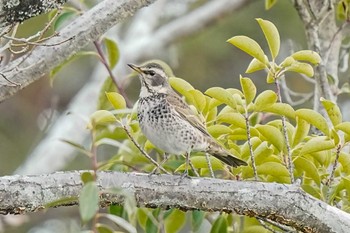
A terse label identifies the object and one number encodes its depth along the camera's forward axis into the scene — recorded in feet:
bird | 26.50
